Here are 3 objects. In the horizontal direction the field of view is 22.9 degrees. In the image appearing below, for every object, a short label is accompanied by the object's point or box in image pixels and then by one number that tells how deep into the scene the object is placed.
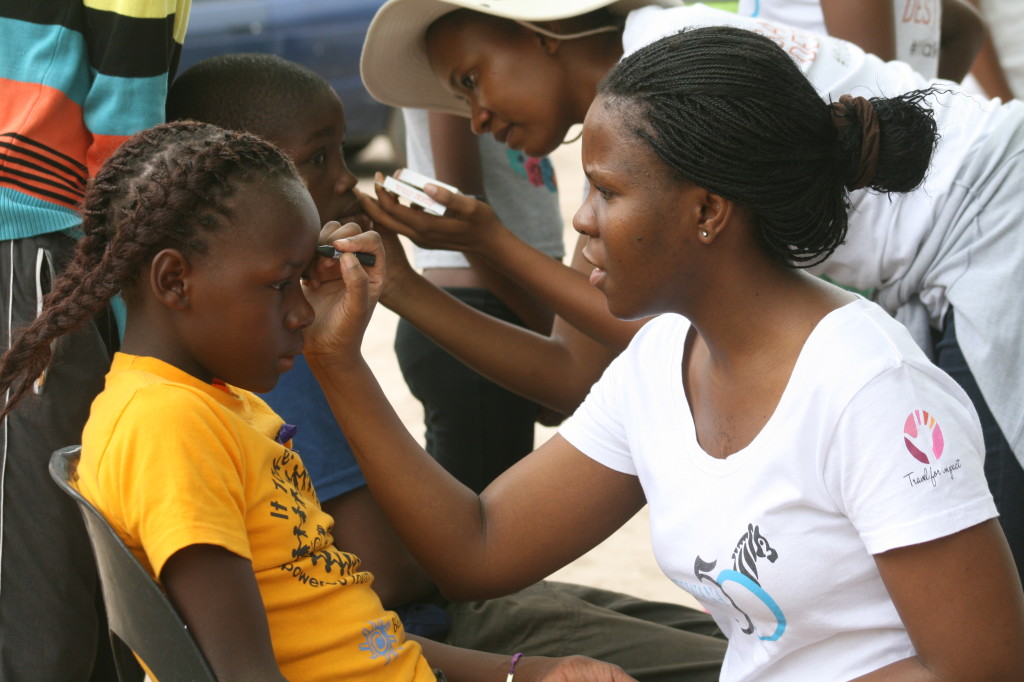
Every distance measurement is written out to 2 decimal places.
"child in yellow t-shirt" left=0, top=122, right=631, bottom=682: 2.10
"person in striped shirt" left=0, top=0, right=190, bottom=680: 2.35
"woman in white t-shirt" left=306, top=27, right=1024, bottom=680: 2.10
